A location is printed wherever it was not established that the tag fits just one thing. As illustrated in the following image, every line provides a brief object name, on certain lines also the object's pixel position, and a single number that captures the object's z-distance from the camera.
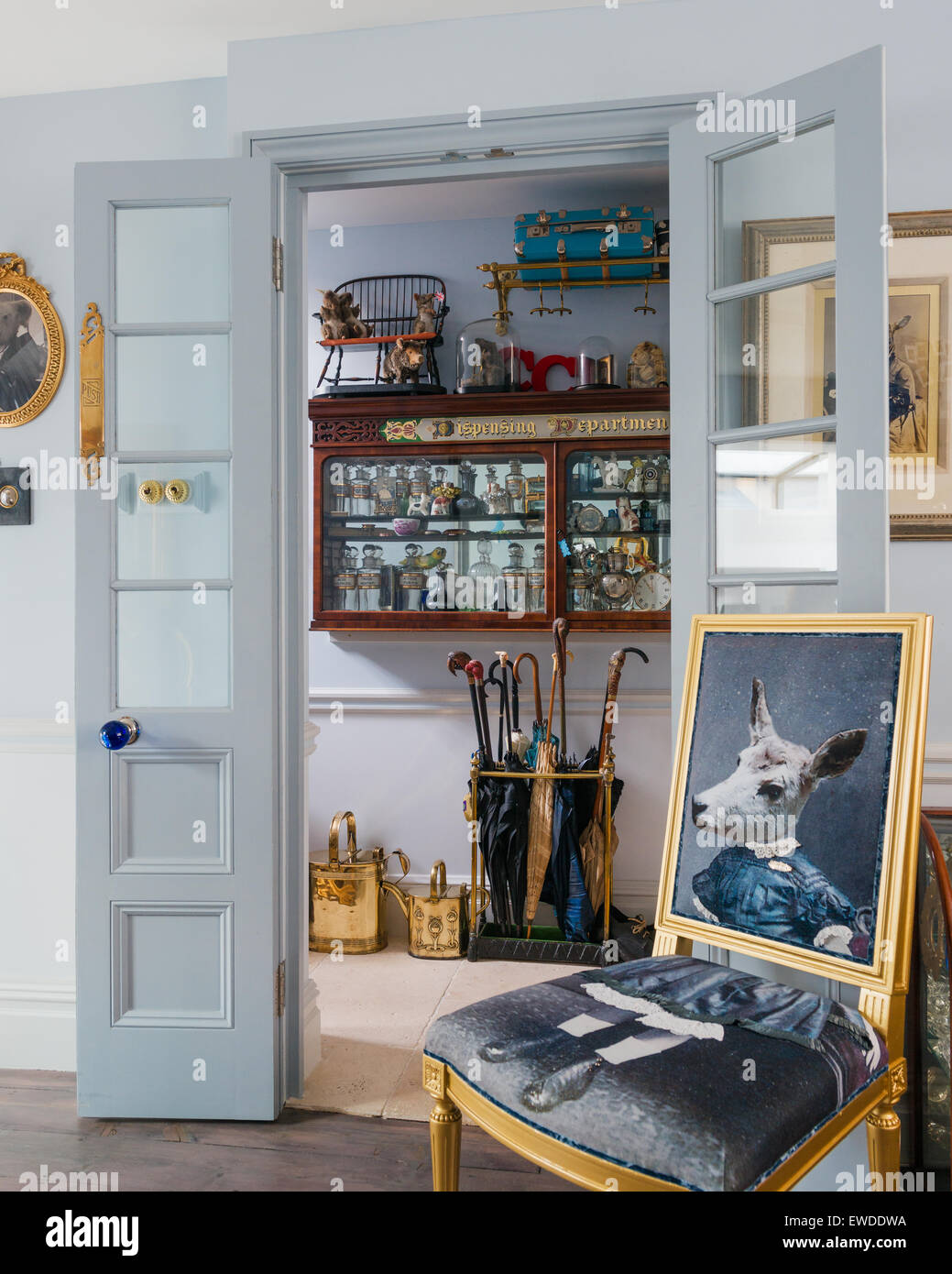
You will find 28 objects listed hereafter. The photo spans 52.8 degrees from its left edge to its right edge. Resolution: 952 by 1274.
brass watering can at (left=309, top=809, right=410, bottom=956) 3.55
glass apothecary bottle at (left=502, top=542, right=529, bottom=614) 3.61
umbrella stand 3.30
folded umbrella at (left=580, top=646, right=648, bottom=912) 3.37
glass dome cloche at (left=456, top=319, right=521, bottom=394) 3.62
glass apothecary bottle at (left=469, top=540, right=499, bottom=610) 3.64
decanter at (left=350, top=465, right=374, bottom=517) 3.73
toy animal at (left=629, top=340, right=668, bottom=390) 3.55
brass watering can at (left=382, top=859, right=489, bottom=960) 3.47
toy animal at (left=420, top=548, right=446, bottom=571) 3.71
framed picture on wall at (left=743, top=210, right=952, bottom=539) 1.86
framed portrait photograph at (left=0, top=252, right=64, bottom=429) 2.55
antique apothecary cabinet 3.55
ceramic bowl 3.71
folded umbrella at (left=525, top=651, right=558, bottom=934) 3.33
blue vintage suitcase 3.41
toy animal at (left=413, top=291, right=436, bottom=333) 3.70
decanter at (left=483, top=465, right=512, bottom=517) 3.67
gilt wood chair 1.23
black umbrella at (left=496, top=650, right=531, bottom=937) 3.35
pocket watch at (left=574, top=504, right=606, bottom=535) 3.60
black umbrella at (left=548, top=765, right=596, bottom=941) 3.30
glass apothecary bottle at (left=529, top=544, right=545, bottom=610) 3.61
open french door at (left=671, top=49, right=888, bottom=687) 1.75
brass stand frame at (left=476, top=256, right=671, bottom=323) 3.45
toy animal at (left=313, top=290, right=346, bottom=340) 3.75
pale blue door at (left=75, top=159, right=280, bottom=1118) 2.18
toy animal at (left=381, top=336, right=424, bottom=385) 3.68
